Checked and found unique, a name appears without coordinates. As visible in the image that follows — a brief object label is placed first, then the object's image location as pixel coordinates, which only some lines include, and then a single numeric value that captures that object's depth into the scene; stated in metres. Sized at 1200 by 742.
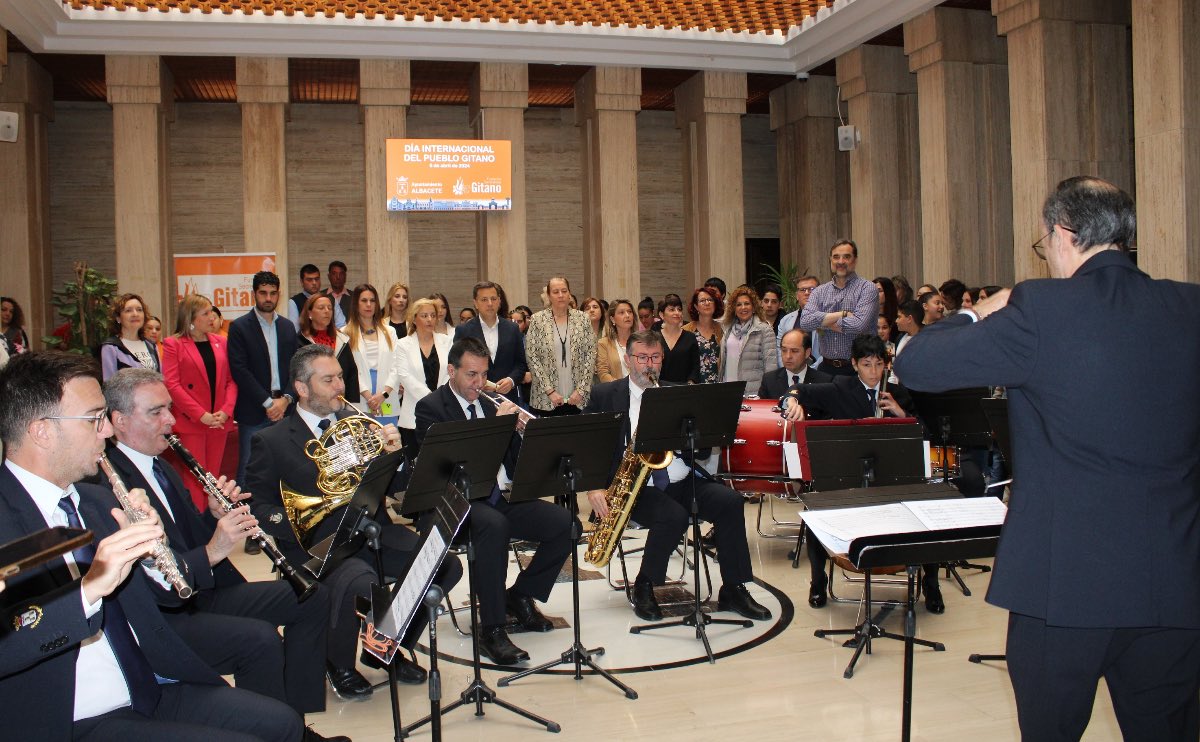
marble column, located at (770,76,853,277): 13.94
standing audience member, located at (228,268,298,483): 6.90
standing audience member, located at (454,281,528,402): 7.20
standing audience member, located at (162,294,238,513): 6.75
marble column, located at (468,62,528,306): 12.38
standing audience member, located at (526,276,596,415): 7.68
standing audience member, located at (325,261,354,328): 10.32
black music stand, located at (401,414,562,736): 3.87
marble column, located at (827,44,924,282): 12.28
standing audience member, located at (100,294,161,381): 6.80
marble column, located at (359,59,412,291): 12.07
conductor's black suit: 2.14
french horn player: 3.99
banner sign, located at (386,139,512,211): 12.24
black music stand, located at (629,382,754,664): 4.56
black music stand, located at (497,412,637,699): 4.15
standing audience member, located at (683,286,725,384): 8.43
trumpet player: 4.64
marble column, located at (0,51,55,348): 11.39
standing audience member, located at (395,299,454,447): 7.06
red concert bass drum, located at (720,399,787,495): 5.88
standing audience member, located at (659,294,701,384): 7.71
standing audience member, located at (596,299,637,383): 8.20
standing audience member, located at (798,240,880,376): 7.10
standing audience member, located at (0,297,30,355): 8.70
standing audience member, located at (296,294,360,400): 7.30
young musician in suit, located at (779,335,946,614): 5.91
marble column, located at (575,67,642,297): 12.73
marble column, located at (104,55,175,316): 11.43
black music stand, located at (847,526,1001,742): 2.47
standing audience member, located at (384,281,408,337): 8.23
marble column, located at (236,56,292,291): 11.73
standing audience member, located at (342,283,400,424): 7.35
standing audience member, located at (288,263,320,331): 9.20
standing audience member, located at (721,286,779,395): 7.96
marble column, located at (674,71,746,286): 13.09
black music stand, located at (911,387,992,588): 5.46
